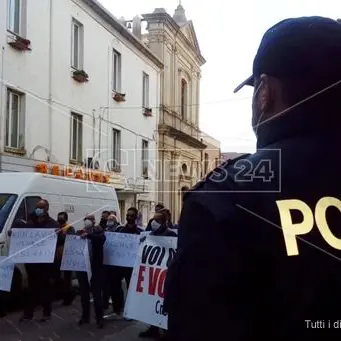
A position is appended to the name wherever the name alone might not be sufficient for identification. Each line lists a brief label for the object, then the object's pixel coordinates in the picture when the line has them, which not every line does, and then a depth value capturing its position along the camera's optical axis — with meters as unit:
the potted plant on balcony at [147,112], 28.00
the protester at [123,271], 10.16
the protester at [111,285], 10.14
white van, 10.75
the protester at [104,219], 11.80
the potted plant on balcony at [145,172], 28.07
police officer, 1.28
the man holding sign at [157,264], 8.15
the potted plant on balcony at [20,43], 16.12
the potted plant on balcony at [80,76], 20.19
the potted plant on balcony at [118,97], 24.17
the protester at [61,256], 10.34
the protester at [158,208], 9.95
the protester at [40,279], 9.69
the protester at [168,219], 9.26
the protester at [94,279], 9.16
